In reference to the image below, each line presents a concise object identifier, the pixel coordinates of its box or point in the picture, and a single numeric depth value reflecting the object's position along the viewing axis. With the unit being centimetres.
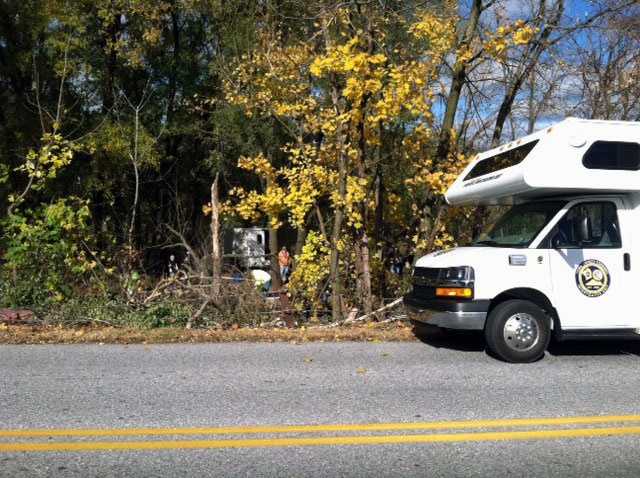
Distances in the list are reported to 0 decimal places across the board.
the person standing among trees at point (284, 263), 1329
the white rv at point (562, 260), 738
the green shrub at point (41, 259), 1060
